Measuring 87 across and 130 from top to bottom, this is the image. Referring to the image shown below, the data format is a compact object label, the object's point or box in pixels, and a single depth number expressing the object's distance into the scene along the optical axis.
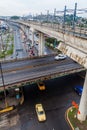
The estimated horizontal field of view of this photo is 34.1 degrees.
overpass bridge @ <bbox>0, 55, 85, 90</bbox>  31.45
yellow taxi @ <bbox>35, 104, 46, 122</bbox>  26.92
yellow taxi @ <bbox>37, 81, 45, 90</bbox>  36.46
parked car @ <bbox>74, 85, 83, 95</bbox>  35.72
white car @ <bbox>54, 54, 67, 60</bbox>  46.03
